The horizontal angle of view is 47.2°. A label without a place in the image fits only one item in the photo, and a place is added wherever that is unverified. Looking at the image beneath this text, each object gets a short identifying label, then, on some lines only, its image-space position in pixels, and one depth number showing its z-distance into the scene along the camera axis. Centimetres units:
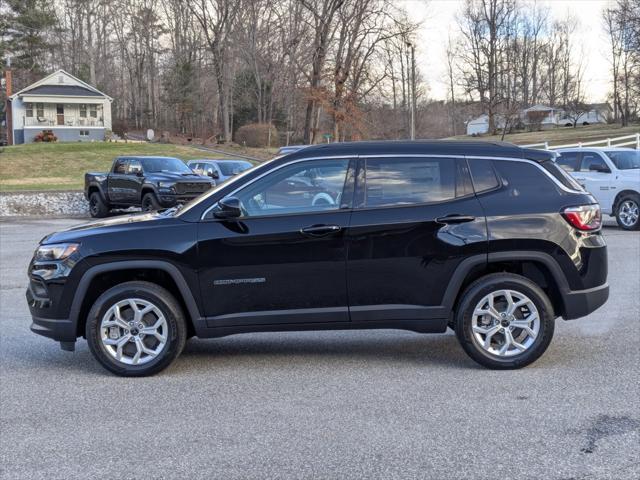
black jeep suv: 592
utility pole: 3872
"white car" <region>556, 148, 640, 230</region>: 1619
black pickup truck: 2130
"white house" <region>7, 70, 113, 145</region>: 6212
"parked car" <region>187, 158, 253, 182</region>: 2575
